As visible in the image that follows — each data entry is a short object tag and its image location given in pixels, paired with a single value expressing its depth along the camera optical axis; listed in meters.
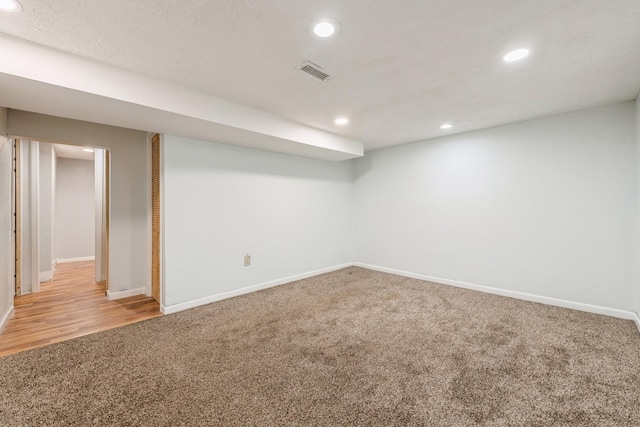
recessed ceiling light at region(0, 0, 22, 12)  1.50
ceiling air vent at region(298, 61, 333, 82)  2.21
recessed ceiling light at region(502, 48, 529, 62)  2.02
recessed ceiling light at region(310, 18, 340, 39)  1.69
